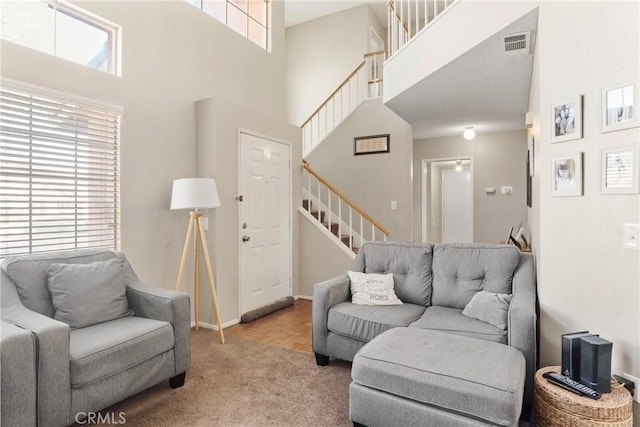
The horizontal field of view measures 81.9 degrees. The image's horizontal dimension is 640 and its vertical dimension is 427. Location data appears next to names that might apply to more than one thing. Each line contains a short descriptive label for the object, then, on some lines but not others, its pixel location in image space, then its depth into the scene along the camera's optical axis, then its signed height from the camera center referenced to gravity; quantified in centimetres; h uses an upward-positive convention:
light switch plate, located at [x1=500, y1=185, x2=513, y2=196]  574 +36
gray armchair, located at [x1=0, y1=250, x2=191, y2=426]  182 -73
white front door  394 -11
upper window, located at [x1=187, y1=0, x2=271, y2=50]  416 +238
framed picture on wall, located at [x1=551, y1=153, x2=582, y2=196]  202 +21
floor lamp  317 +9
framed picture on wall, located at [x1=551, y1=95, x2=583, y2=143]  202 +53
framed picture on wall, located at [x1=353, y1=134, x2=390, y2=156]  554 +104
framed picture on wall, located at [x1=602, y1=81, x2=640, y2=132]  175 +53
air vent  263 +125
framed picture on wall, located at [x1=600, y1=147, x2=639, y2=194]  176 +21
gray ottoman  163 -80
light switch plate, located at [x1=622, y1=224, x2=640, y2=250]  177 -11
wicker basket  165 -91
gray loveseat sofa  240 -61
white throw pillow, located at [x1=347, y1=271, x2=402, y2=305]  289 -62
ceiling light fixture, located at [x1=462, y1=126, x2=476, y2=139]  539 +117
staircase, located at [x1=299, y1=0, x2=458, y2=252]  564 +151
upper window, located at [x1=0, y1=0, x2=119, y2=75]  256 +137
